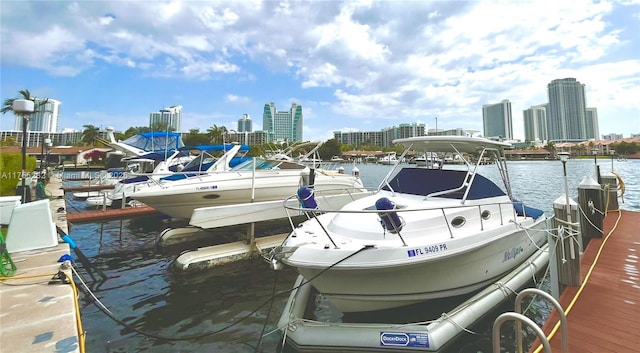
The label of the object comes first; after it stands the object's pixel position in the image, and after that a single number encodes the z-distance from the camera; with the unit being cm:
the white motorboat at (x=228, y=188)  946
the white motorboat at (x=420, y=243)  411
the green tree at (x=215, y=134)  6177
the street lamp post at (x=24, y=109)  668
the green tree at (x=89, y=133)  6888
